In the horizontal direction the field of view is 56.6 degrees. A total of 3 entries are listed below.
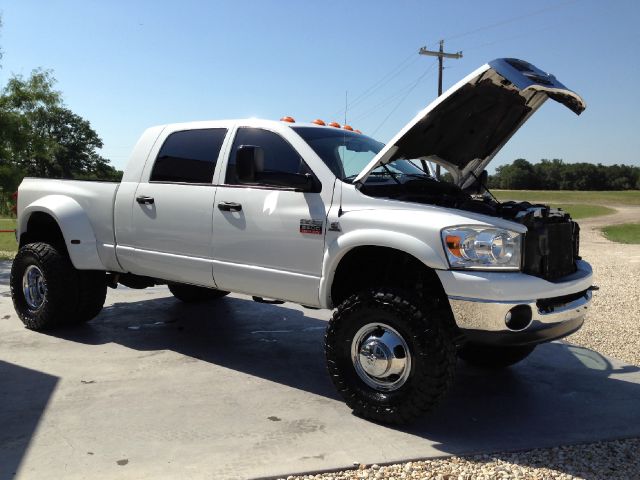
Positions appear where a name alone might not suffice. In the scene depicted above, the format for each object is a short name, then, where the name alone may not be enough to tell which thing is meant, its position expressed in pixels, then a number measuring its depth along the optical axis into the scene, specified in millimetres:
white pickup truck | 3439
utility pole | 33594
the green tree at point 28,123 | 33781
